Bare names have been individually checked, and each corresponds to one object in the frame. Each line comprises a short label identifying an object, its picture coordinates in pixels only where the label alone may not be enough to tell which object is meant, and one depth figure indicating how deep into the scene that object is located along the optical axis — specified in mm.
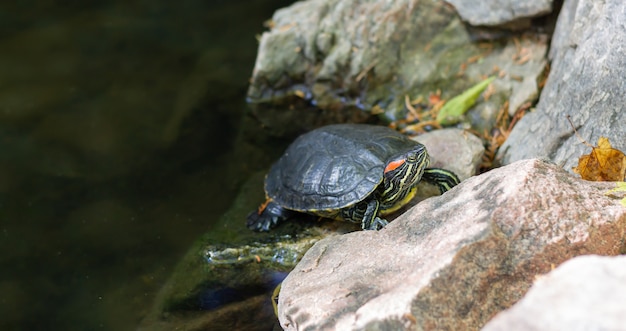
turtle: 3678
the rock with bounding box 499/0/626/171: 3389
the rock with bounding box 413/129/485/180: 4168
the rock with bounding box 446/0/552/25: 4812
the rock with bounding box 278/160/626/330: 2457
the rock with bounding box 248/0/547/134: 5398
